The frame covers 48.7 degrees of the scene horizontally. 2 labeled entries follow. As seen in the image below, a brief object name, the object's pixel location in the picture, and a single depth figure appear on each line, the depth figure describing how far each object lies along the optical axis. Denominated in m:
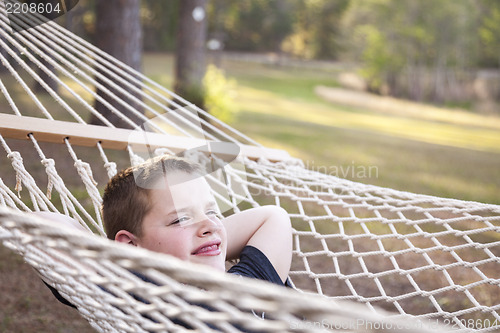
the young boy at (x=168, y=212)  1.12
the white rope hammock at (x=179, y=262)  0.65
